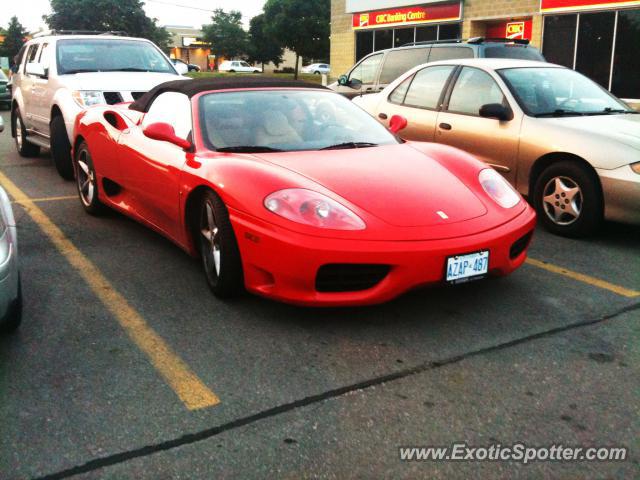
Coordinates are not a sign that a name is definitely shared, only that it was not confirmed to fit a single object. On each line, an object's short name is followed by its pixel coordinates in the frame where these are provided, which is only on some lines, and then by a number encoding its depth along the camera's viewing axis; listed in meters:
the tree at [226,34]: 80.06
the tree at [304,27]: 52.31
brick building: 18.45
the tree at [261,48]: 71.74
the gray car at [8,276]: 3.12
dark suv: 9.32
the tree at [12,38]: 81.06
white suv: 7.79
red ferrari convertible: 3.54
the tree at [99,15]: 63.00
